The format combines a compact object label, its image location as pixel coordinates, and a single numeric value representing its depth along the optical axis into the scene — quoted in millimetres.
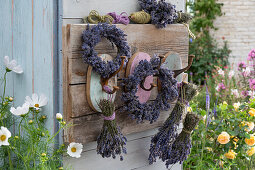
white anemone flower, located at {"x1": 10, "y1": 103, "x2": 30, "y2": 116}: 1989
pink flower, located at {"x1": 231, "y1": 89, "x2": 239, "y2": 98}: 4170
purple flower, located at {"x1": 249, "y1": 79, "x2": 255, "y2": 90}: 4112
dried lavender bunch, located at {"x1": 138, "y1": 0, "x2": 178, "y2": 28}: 2313
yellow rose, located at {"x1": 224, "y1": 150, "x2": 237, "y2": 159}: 3024
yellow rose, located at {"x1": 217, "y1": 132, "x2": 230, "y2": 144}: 2926
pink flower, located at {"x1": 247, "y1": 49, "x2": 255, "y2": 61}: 4777
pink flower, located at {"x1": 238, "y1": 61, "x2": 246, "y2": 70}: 4729
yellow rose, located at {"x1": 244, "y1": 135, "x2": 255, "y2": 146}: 2981
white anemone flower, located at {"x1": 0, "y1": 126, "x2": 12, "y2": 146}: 1905
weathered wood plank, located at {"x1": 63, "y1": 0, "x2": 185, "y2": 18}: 2020
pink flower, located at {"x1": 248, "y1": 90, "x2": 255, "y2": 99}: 3823
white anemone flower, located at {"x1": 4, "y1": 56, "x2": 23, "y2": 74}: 2090
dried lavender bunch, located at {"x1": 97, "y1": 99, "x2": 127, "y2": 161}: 2075
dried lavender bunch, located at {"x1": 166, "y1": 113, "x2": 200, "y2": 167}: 2397
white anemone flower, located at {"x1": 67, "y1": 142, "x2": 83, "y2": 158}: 2005
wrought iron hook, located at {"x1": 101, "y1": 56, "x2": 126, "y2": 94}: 2061
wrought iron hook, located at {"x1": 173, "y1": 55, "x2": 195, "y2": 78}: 2363
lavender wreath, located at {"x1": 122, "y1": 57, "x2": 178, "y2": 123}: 2182
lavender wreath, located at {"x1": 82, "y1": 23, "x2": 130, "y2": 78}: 2006
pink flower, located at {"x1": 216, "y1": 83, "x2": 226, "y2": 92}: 4603
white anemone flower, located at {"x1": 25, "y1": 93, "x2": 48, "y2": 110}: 2022
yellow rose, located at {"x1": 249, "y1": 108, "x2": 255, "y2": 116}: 3006
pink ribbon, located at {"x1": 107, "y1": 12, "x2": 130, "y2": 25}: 2168
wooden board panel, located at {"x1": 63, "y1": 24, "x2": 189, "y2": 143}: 2013
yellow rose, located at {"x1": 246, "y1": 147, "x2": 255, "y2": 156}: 3063
